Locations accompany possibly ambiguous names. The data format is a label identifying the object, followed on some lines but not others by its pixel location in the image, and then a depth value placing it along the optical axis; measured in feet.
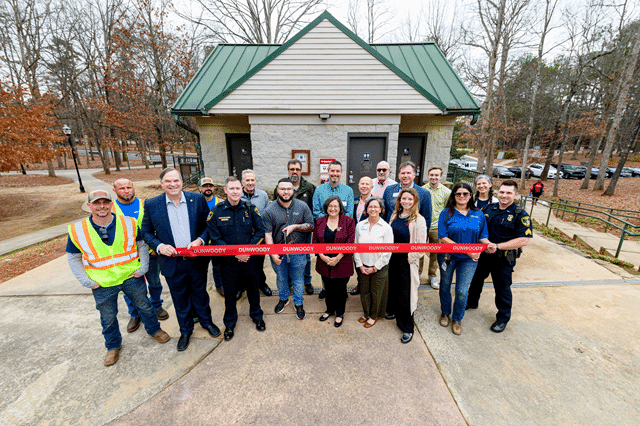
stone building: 24.90
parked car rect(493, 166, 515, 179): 84.38
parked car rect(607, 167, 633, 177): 87.75
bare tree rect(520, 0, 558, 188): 53.83
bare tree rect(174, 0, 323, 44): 58.03
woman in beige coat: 10.62
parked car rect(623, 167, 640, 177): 88.84
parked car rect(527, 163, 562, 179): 88.48
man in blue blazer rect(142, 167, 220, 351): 9.93
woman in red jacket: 11.07
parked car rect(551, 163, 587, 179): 87.76
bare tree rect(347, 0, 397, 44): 71.77
